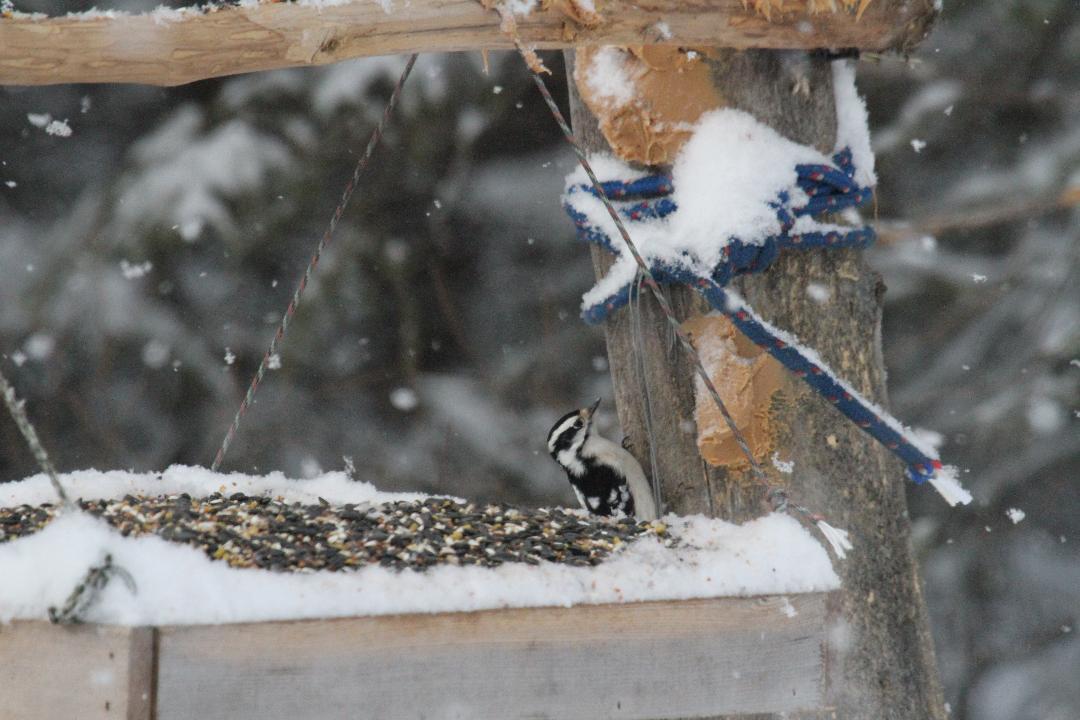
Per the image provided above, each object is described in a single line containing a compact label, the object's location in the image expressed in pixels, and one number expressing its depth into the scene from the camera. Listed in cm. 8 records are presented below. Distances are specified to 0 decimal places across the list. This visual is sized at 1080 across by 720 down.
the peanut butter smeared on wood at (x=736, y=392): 581
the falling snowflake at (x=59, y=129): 1135
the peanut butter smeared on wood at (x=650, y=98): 597
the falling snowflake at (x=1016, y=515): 1082
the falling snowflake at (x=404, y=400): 1223
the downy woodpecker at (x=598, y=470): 680
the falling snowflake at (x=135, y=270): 1173
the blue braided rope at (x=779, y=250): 545
